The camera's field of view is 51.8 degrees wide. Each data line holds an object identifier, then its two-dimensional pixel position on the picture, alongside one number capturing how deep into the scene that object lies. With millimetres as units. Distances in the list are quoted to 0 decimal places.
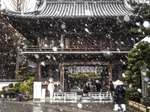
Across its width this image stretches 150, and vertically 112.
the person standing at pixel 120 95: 8758
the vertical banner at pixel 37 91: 13273
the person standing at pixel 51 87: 13297
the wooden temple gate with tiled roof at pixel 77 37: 14664
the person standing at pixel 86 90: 13227
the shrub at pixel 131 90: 10843
